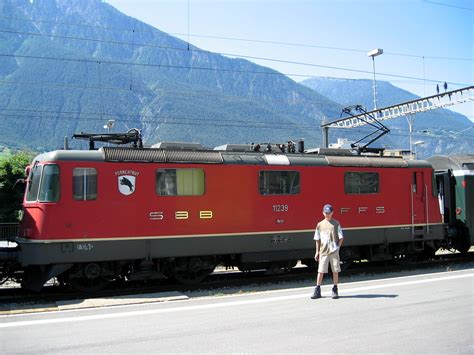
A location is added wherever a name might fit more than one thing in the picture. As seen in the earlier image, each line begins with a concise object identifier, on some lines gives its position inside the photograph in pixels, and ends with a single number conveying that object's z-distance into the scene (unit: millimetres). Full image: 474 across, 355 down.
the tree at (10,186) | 29620
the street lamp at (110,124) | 26414
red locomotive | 10820
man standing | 9828
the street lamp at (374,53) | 31281
